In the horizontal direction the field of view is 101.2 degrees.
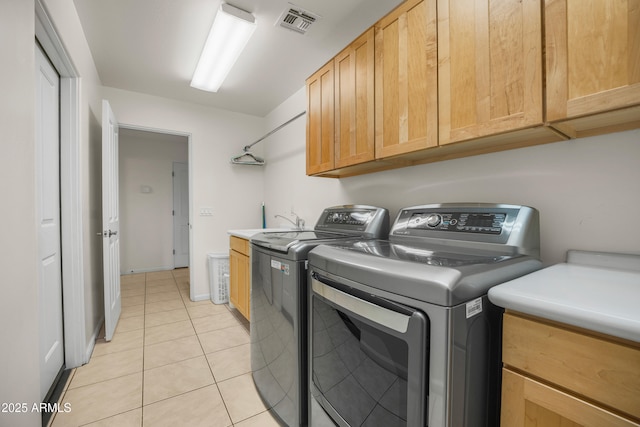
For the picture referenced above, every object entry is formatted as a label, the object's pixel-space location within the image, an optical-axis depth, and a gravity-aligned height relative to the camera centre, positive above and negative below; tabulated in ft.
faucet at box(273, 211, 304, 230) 9.34 -0.40
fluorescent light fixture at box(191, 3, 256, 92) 5.87 +4.36
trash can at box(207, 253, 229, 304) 10.58 -2.67
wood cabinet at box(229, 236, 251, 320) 7.88 -2.04
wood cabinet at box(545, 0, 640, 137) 2.42 +1.47
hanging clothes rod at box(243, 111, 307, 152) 11.74 +2.95
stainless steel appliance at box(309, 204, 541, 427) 2.27 -1.10
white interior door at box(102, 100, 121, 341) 7.28 -0.27
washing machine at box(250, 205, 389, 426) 4.22 -1.74
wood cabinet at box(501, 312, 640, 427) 1.75 -1.24
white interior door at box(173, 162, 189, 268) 17.17 -0.34
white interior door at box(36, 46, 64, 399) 5.05 -0.20
